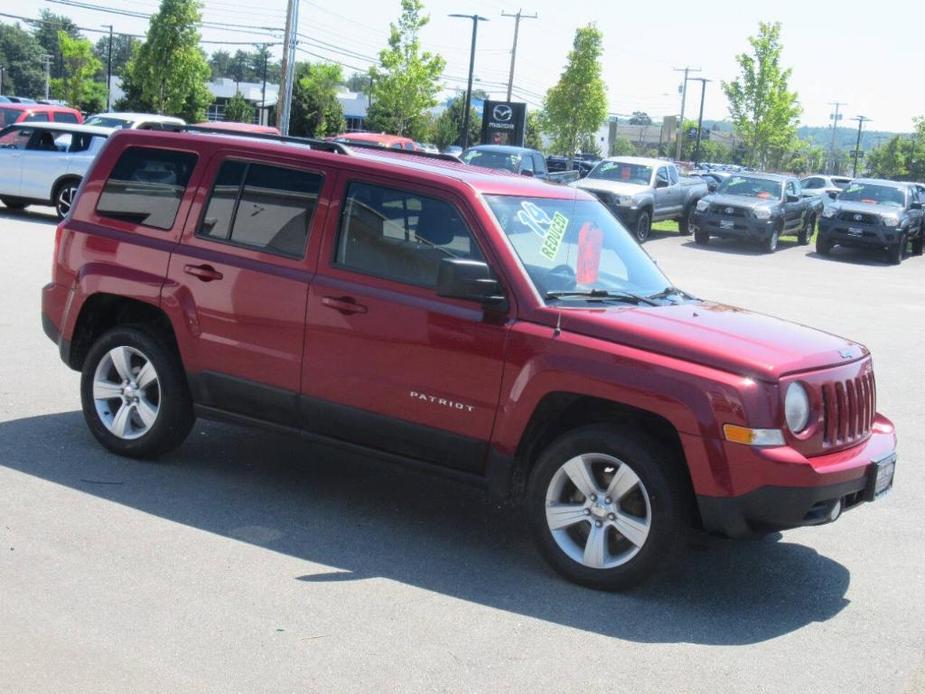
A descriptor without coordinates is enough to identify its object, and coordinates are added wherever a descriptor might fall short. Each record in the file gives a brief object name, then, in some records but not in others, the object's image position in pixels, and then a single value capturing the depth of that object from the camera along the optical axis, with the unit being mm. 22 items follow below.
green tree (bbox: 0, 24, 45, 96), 149000
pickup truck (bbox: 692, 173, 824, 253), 28125
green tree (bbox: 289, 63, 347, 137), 69062
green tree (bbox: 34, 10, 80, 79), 157088
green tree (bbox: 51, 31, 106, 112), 78800
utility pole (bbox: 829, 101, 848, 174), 131138
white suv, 21078
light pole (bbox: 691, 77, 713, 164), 92081
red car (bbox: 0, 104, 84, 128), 29708
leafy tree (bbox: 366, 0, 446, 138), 56625
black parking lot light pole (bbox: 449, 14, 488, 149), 55469
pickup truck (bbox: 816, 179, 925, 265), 27891
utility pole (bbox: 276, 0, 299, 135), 41219
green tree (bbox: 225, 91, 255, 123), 70438
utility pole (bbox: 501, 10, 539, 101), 69275
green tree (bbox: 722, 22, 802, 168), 59312
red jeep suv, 5266
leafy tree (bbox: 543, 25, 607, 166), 59500
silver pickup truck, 27375
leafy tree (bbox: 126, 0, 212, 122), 53000
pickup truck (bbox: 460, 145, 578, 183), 27516
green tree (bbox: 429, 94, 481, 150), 77188
